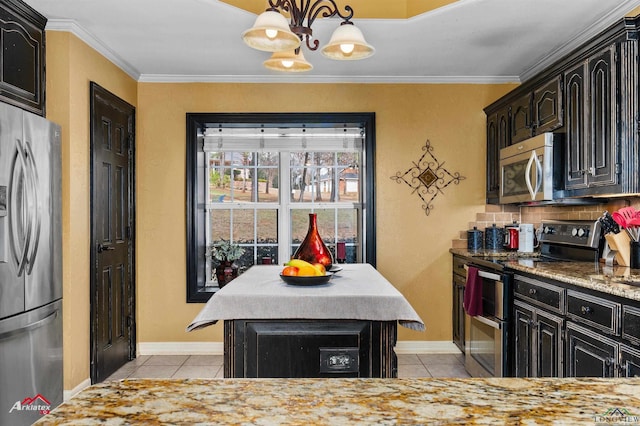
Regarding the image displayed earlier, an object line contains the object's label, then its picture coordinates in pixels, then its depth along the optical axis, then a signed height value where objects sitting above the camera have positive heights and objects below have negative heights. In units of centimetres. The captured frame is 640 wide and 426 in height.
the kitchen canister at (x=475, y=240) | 452 -27
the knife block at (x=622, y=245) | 297 -21
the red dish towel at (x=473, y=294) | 371 -62
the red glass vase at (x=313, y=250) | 262 -21
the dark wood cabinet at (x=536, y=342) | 279 -78
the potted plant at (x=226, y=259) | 466 -45
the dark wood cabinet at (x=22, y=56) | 290 +94
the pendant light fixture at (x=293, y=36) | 201 +72
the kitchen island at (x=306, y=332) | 210 -51
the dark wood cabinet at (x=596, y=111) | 273 +60
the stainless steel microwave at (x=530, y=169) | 345 +29
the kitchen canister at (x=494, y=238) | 445 -25
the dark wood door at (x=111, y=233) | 372 -17
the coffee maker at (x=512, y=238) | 434 -25
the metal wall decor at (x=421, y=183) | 469 +29
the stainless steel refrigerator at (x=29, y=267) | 260 -31
